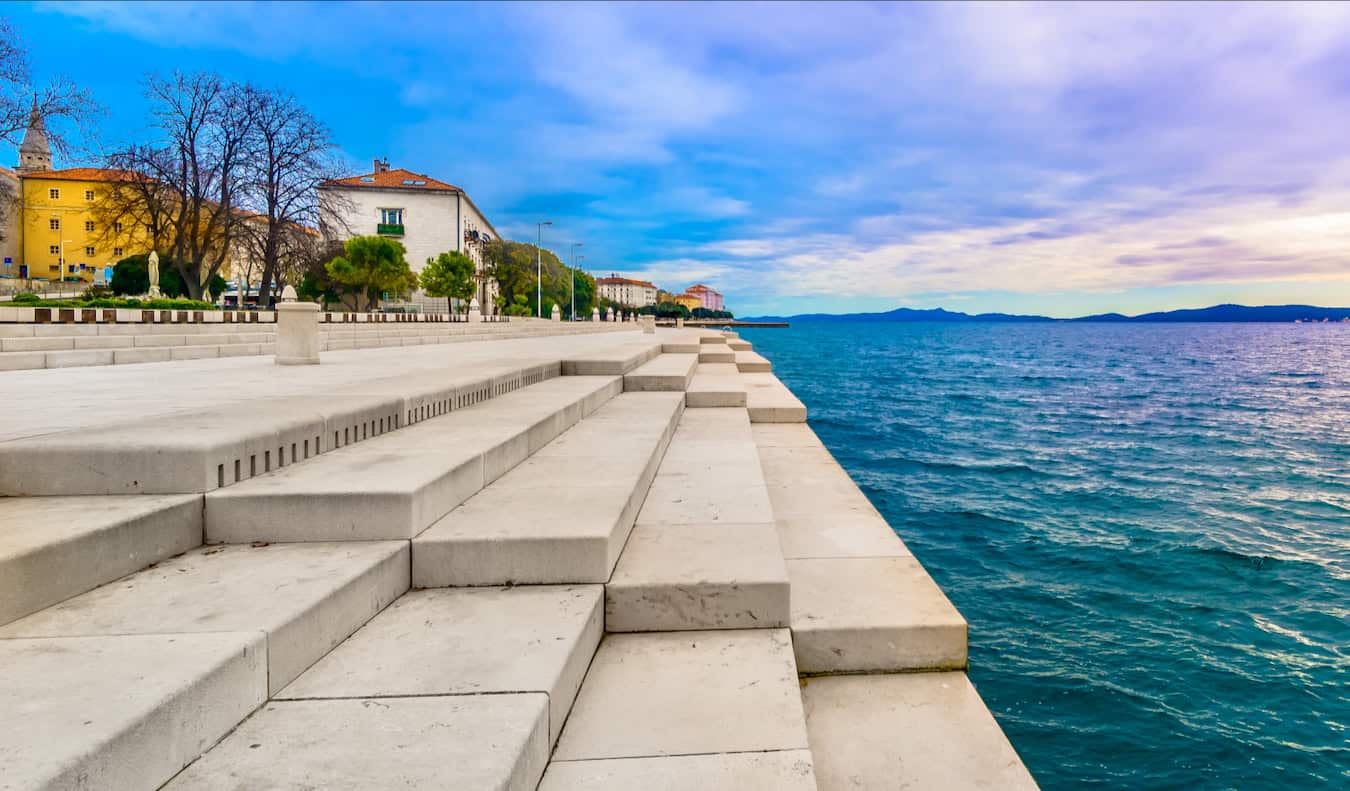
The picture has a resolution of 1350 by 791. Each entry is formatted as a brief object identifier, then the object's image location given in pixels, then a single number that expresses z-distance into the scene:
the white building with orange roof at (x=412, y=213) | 70.94
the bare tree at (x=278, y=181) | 36.34
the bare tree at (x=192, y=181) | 32.66
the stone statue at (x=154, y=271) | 29.64
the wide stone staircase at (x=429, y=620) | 2.01
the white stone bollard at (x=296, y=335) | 10.20
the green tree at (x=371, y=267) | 53.53
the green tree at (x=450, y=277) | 58.78
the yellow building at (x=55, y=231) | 77.88
